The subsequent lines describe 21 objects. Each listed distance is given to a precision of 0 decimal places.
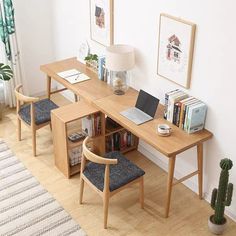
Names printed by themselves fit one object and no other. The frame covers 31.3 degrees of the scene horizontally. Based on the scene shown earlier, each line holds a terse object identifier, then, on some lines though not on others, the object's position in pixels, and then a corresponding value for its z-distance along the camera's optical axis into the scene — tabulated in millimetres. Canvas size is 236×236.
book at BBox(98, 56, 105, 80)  4332
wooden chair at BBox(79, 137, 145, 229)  3400
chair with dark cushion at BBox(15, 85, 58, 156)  4315
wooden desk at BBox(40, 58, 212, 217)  3447
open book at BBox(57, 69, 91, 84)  4452
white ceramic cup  3527
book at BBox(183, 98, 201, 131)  3514
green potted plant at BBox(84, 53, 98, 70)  4578
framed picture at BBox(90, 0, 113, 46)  4297
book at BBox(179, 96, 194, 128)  3551
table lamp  3967
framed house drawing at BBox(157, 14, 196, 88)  3477
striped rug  3582
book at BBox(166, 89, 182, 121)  3654
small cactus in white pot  3250
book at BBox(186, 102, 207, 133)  3473
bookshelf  3967
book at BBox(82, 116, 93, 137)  4113
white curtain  5051
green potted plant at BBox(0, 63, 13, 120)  4891
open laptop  3764
